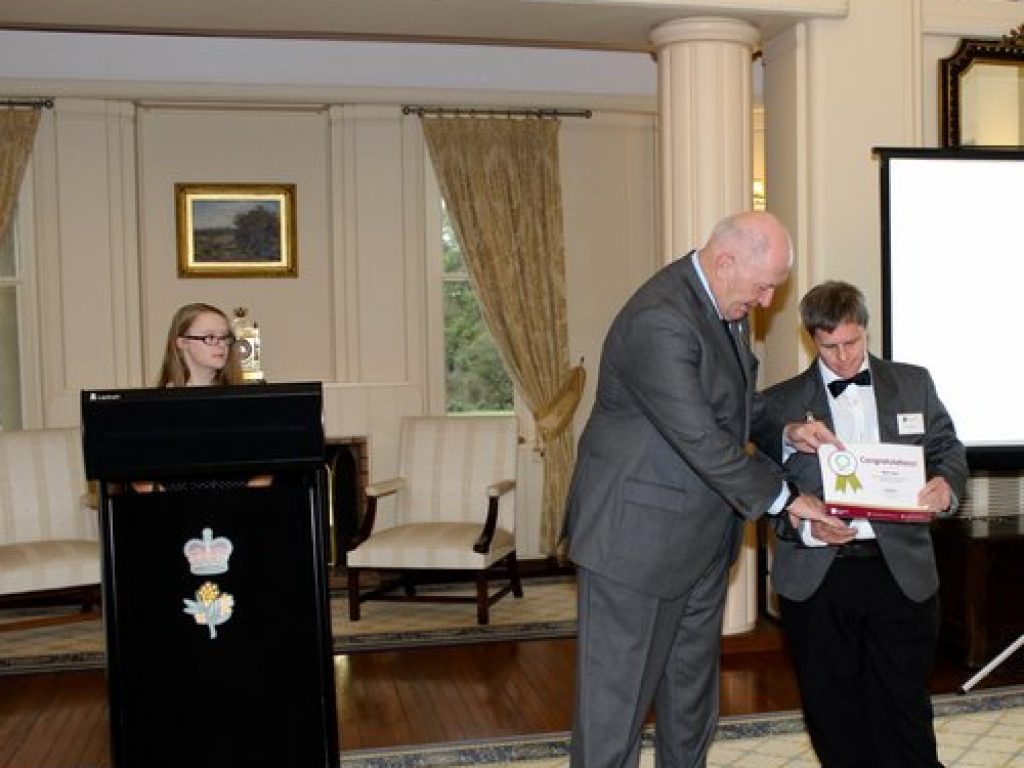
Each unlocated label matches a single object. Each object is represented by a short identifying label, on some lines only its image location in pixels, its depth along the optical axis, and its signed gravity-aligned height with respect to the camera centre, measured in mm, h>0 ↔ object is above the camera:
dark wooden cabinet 4504 -975
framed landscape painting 6543 +714
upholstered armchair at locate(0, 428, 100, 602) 5586 -649
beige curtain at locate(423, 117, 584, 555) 6742 +548
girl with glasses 3318 +27
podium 2854 -564
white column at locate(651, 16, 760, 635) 4812 +934
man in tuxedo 2877 -560
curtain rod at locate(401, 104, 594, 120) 6680 +1379
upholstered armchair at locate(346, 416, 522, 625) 5777 -700
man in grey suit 2664 -302
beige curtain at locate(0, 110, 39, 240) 6230 +1133
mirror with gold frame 4887 +1031
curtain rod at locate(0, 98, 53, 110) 6230 +1385
